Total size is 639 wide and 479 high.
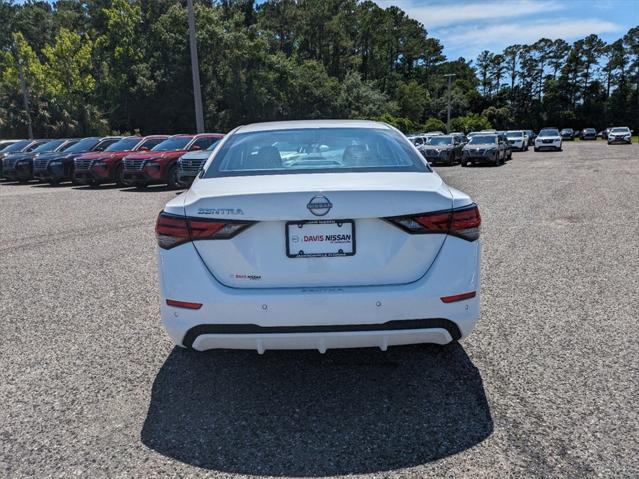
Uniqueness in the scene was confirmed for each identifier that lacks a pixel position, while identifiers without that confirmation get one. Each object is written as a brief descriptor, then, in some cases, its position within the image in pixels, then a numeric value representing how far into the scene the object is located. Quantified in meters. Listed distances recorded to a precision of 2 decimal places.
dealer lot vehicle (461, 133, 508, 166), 24.75
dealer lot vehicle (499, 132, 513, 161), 27.67
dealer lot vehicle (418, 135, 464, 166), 25.98
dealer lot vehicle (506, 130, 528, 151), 40.78
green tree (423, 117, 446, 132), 66.00
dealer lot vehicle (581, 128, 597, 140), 78.69
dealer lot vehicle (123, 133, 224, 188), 15.98
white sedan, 2.87
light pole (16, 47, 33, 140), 38.42
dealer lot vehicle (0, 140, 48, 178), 22.47
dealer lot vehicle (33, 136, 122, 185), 18.81
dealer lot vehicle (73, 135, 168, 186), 17.36
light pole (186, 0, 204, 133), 20.27
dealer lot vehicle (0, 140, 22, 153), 24.14
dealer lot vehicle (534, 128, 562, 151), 38.78
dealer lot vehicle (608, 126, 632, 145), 52.69
